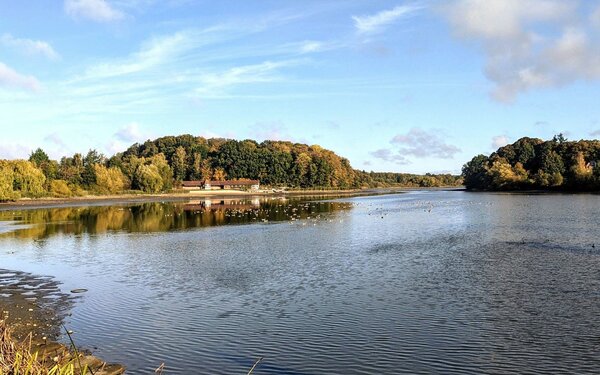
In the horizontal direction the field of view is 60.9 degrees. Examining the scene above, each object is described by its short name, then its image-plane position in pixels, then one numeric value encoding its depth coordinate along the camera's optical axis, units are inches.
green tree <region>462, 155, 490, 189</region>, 6653.5
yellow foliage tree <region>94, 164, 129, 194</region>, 4837.6
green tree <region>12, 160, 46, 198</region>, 3769.7
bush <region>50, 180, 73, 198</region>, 4128.9
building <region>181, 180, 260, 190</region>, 6752.5
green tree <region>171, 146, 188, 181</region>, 7214.6
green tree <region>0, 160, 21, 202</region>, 3506.4
